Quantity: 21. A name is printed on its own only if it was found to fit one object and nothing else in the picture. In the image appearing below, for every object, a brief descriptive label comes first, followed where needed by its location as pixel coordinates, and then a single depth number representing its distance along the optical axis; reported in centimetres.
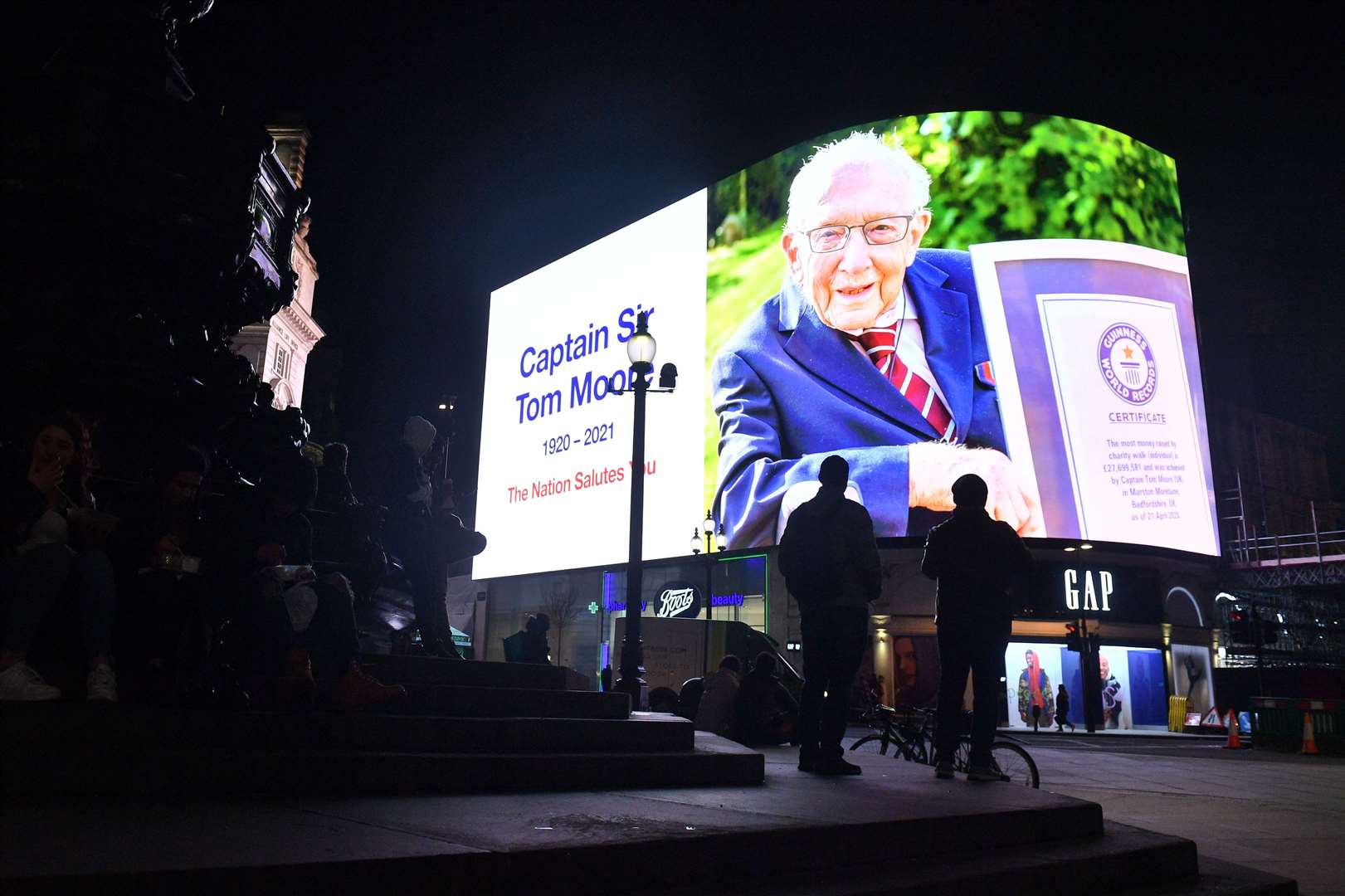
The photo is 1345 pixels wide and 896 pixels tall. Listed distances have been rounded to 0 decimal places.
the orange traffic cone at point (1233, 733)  1989
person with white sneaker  365
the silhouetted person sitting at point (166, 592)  404
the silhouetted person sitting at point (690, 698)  1191
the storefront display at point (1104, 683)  2942
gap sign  2906
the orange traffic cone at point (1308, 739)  1819
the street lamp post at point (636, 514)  1021
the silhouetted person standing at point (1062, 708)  2678
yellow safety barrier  2877
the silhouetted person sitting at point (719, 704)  962
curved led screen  2509
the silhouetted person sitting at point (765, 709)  947
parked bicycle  888
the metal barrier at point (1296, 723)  1847
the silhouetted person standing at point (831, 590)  559
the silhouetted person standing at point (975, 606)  578
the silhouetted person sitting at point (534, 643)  1252
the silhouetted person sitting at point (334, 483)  688
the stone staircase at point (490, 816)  256
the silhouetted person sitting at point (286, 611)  441
